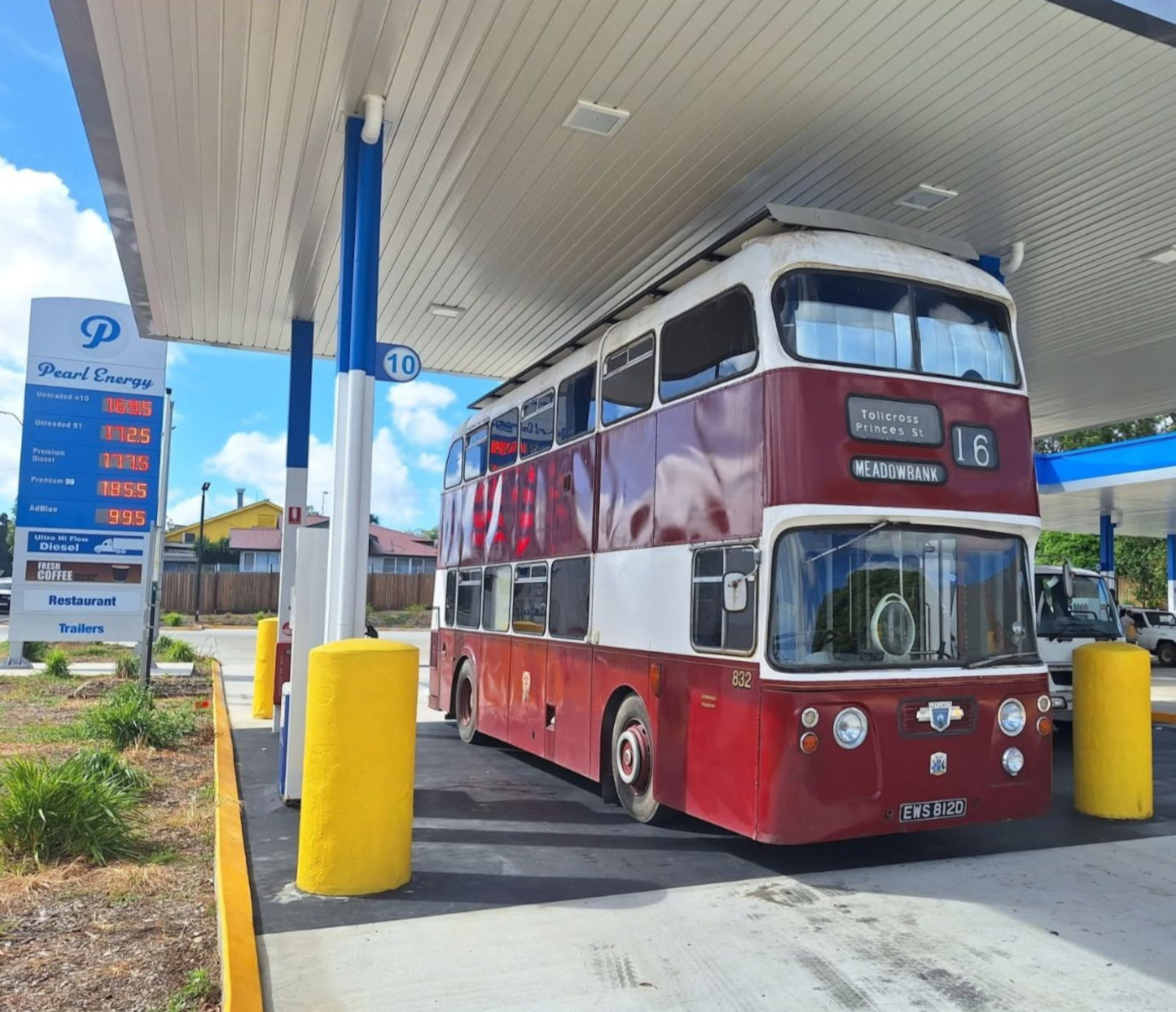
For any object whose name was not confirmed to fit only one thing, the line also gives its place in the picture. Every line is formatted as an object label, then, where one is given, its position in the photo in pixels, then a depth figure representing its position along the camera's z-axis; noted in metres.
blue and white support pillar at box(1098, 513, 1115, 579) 26.41
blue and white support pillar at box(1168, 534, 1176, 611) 32.41
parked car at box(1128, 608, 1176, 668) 28.41
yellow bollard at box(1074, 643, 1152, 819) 8.41
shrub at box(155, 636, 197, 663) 21.34
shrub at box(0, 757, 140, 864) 6.49
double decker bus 6.29
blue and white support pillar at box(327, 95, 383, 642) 7.59
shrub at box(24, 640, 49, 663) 20.28
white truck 12.42
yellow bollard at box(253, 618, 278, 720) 13.80
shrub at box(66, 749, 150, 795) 8.09
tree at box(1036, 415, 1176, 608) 42.69
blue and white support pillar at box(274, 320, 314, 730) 13.66
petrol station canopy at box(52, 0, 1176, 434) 6.92
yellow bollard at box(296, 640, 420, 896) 5.90
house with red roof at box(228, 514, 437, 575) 58.44
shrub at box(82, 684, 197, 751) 10.74
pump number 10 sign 8.45
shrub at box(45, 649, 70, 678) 17.36
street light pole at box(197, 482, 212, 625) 43.84
